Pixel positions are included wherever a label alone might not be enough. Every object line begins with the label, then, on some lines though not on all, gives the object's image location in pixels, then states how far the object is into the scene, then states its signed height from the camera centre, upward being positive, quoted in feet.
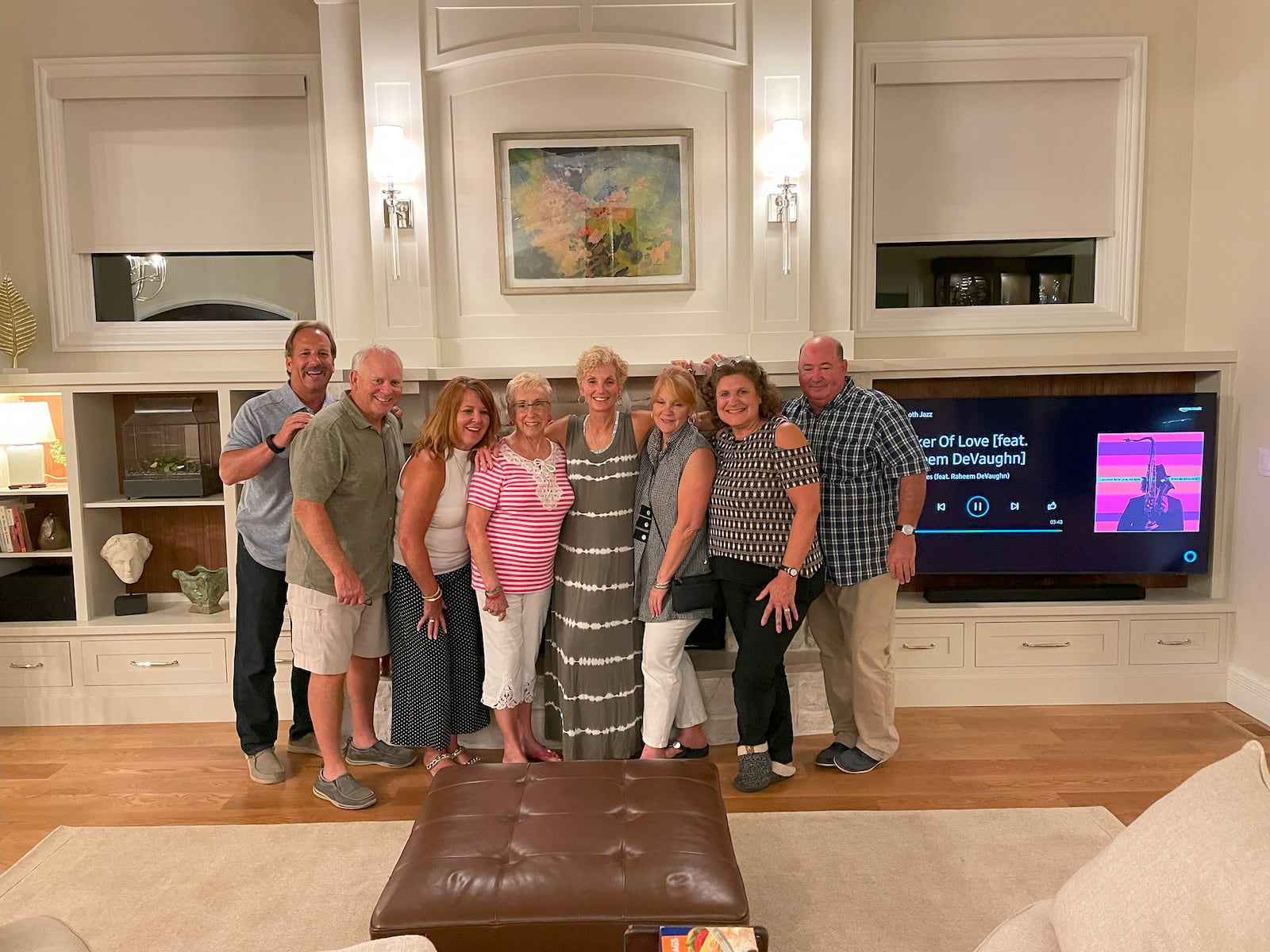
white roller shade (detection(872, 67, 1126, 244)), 13.50 +3.16
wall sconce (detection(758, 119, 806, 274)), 12.51 +2.86
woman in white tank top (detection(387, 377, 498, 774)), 10.04 -2.57
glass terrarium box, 13.17 -0.93
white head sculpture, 12.91 -2.57
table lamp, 12.92 -0.91
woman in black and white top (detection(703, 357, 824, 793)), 9.94 -1.91
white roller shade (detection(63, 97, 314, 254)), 13.43 +3.05
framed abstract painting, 13.17 +2.35
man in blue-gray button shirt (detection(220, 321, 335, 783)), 10.57 -1.72
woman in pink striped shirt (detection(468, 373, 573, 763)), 10.14 -1.86
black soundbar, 13.19 -3.42
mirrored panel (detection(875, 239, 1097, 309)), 13.89 +1.40
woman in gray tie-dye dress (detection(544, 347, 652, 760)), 10.28 -2.48
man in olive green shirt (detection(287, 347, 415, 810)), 9.75 -1.86
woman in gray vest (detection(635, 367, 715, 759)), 10.19 -1.92
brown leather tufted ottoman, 6.11 -3.65
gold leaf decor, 13.01 +0.81
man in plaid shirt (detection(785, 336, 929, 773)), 10.53 -1.80
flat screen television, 12.82 -1.76
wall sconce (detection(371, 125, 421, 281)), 12.48 +2.89
